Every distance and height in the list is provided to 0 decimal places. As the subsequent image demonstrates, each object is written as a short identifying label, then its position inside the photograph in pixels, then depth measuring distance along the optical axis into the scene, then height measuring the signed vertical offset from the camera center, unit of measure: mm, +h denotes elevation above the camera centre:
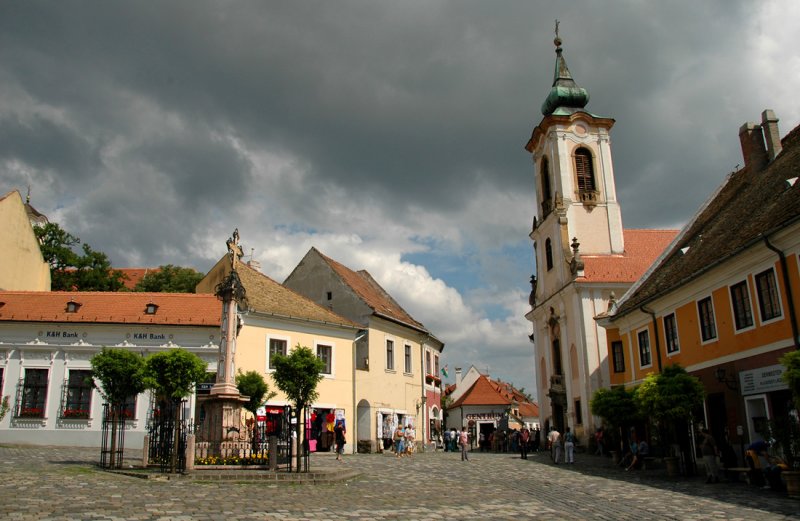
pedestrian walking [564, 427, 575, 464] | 25469 -1180
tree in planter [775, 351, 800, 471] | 12953 -321
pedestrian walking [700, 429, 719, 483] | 16484 -1103
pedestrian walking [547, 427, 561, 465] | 25953 -1026
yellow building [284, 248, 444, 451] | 34844 +3776
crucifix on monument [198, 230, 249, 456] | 18250 +852
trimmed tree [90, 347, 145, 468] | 19375 +1592
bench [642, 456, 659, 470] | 22995 -1690
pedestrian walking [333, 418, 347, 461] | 27538 -481
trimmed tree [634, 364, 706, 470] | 18641 +485
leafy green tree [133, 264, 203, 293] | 44000 +9608
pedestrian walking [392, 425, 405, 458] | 29391 -915
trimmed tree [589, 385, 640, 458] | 24250 +251
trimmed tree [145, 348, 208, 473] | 18906 +1544
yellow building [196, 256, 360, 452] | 30438 +4109
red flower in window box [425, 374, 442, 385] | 42400 +2607
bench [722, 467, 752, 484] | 16023 -1532
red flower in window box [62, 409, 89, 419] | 27891 +722
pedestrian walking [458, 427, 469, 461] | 27859 -947
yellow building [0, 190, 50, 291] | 33969 +9388
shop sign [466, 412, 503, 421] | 59312 +288
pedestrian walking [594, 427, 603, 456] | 31322 -1073
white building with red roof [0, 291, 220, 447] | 27766 +3382
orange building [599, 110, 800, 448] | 17250 +3393
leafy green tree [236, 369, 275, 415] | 25375 +1468
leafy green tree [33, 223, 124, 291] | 40781 +10005
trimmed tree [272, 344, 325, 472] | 19906 +1518
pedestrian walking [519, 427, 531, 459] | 29656 -1081
